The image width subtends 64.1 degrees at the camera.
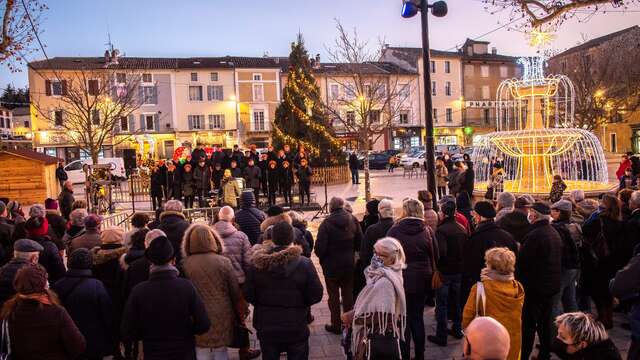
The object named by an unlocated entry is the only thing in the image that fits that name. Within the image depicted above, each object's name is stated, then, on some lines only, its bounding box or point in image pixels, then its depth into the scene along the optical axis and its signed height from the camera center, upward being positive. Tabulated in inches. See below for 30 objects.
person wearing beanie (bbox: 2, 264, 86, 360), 144.6 -42.7
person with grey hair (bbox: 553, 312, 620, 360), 120.3 -44.9
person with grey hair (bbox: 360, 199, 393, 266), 225.8 -32.7
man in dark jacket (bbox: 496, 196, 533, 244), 235.1 -31.5
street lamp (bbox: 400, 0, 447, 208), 334.0 +67.4
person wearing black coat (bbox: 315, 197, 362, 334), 238.2 -42.2
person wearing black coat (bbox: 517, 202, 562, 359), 201.8 -49.3
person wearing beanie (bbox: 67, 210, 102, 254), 225.6 -29.7
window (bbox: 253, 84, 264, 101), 2087.8 +288.8
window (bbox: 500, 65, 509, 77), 2444.6 +389.6
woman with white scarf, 156.5 -45.3
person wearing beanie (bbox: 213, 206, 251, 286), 214.8 -35.4
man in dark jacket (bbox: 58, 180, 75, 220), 467.8 -26.4
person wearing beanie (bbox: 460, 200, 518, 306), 208.2 -36.0
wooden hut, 810.8 -6.1
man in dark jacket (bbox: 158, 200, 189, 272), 229.9 -27.0
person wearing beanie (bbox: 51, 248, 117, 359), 169.2 -43.7
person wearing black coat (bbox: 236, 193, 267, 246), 289.4 -31.4
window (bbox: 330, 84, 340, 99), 2092.8 +292.6
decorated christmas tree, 1029.2 +91.3
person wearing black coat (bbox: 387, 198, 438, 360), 203.8 -42.3
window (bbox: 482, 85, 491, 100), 2413.9 +289.7
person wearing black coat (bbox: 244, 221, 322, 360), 162.7 -42.2
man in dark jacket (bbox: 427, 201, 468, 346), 230.4 -47.3
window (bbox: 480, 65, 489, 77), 2404.0 +389.2
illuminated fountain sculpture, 536.1 +8.7
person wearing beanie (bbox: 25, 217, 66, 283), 220.7 -34.3
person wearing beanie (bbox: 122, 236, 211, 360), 152.0 -43.3
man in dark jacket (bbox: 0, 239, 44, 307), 176.7 -31.4
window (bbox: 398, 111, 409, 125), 2157.0 +167.4
